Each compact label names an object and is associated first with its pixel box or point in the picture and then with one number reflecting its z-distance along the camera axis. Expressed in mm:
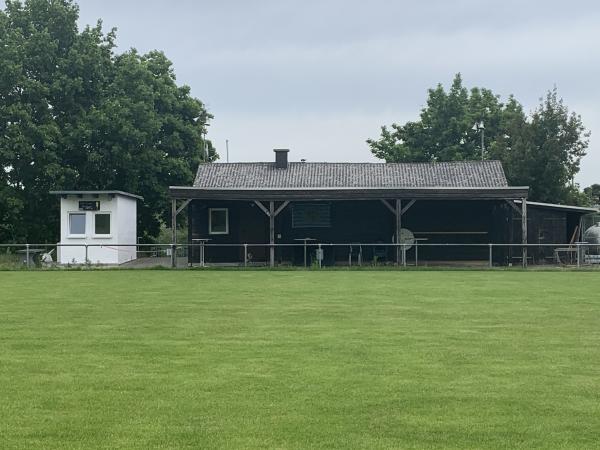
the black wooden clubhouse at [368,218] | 29447
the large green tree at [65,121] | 35781
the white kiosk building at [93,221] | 29875
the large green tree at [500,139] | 40250
